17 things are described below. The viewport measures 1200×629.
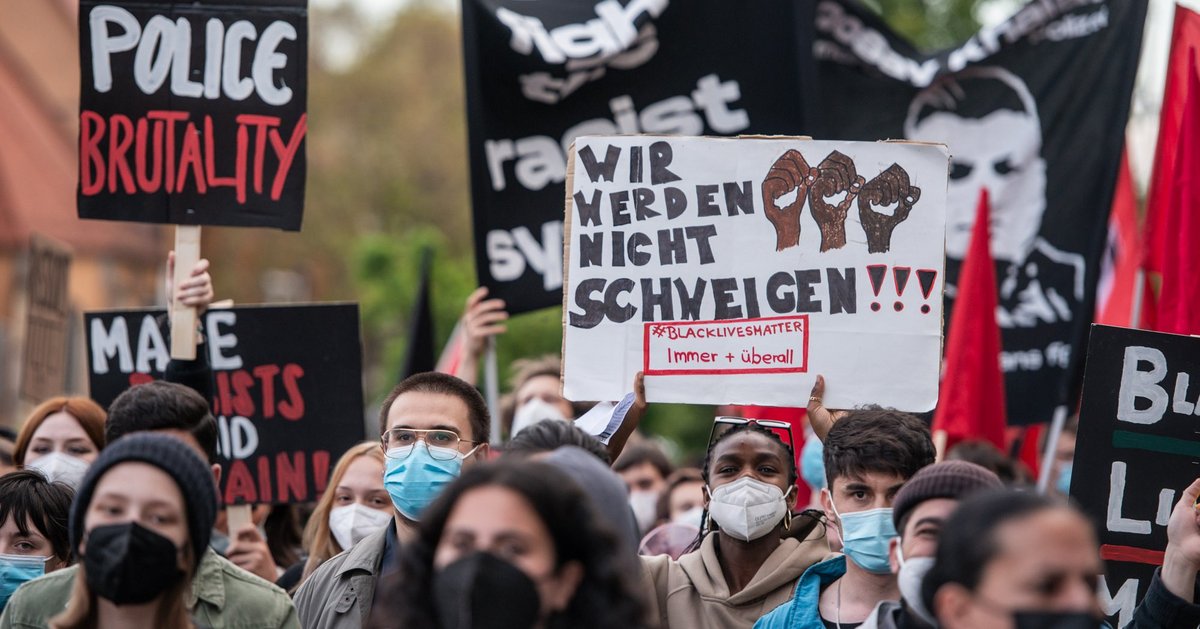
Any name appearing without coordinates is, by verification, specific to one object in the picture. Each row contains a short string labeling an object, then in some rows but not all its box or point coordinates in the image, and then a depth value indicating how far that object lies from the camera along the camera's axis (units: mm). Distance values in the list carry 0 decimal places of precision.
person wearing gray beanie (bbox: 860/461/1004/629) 7395
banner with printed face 16406
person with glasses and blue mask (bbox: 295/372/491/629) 9359
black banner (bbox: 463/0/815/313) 13844
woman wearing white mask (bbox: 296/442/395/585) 11187
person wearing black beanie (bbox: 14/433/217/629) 7109
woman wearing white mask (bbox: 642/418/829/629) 9812
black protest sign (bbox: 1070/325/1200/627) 10156
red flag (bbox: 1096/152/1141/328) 18187
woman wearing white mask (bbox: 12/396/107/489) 11461
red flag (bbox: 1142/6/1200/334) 12617
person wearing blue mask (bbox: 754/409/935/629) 8719
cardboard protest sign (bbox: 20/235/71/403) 16672
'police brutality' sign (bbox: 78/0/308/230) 12250
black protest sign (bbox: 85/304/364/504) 13117
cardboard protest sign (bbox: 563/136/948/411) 10367
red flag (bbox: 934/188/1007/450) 14398
